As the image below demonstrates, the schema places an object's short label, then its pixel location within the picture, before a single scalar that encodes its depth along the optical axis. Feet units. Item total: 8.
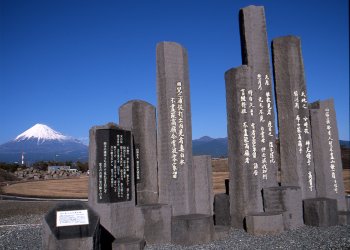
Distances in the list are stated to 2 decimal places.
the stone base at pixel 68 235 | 15.33
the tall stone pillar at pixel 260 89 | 25.89
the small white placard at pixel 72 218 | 15.99
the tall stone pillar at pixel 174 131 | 24.02
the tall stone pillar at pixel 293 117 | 26.81
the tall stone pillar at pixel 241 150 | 25.05
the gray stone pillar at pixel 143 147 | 24.73
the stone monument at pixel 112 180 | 20.06
